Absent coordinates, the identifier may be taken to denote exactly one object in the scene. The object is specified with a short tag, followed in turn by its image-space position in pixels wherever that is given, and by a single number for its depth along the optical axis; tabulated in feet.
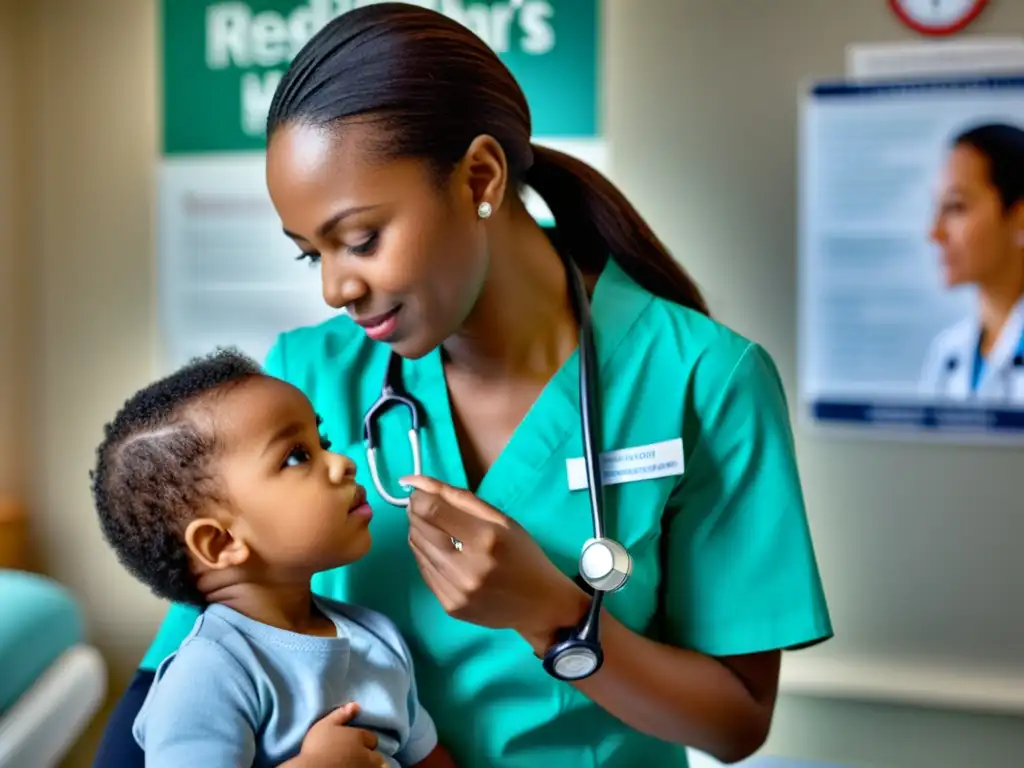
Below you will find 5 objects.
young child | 2.91
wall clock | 4.98
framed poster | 5.10
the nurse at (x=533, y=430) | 2.85
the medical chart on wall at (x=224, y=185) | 6.07
